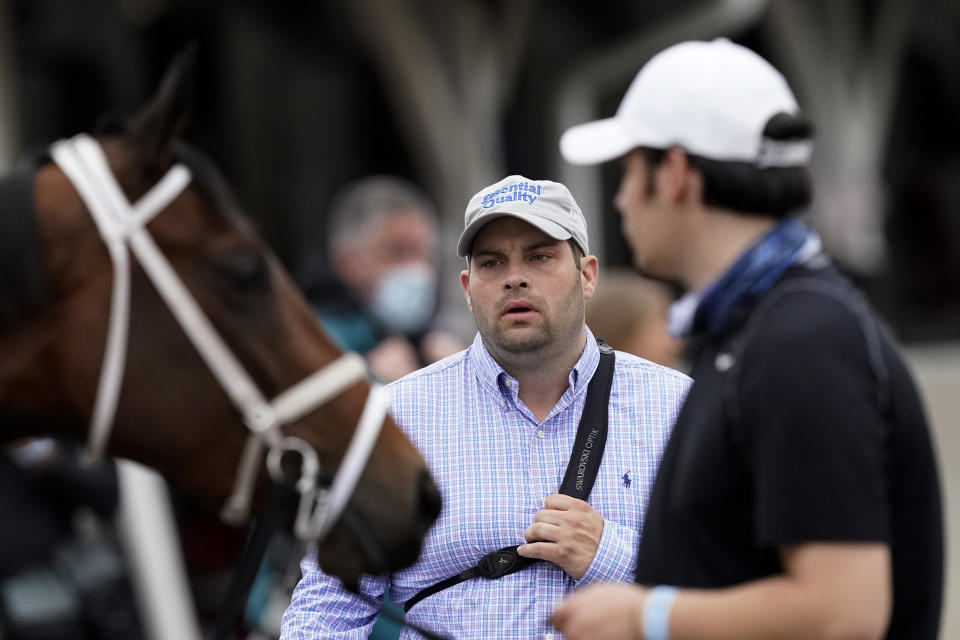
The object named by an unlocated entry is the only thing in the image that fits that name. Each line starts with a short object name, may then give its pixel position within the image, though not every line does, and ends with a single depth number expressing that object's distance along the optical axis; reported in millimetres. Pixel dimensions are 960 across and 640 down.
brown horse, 4023
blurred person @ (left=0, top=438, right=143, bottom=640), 7250
